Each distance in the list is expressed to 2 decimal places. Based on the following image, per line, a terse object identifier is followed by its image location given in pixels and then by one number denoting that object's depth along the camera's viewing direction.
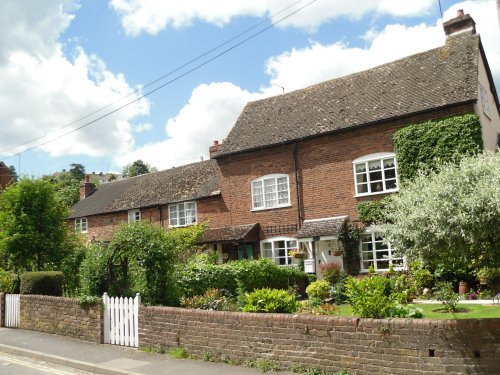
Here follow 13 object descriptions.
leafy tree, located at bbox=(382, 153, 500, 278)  6.29
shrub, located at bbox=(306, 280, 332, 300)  17.88
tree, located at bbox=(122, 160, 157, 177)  91.06
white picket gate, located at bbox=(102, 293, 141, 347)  11.57
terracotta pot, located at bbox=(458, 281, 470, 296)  16.91
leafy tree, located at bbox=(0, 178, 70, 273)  18.67
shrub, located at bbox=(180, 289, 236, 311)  12.25
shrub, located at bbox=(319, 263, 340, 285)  20.64
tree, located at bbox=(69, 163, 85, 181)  97.63
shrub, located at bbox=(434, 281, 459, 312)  13.17
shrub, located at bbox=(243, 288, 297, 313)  9.77
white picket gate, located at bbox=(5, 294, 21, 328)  15.78
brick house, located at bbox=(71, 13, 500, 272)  20.81
